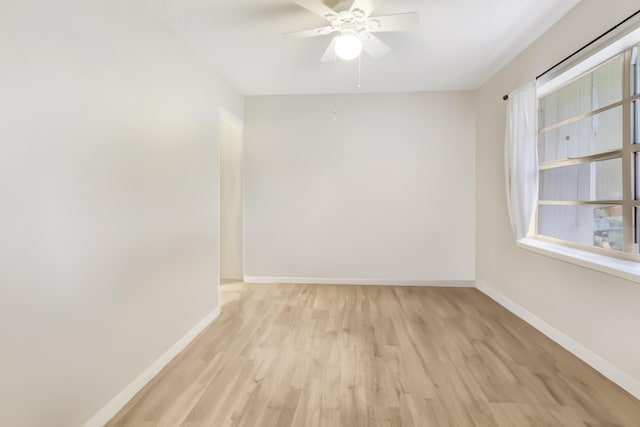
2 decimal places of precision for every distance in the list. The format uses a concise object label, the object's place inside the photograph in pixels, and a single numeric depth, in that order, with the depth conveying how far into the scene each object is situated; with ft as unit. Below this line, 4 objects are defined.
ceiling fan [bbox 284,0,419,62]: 6.31
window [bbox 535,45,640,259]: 6.40
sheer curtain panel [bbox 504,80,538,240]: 8.74
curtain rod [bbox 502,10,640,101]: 5.82
